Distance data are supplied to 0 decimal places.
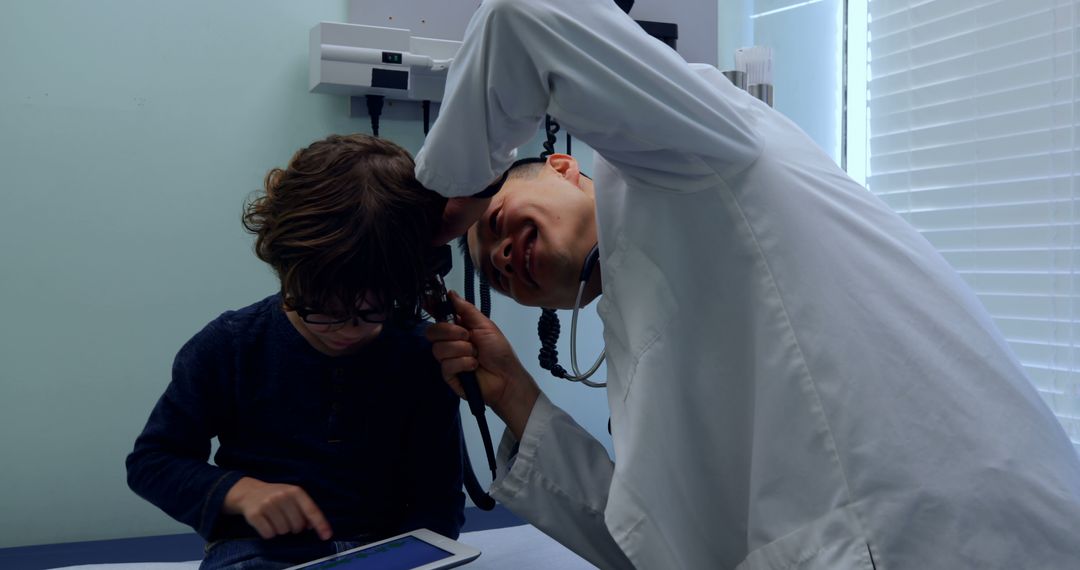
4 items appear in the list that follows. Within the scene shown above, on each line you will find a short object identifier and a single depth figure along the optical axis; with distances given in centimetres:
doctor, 82
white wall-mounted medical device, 191
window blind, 195
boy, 110
